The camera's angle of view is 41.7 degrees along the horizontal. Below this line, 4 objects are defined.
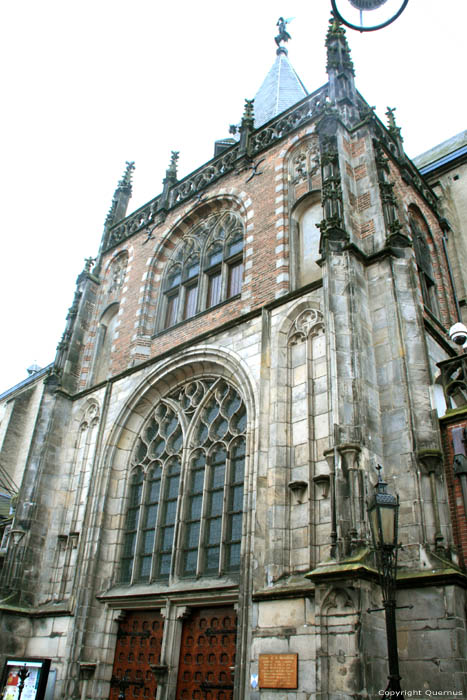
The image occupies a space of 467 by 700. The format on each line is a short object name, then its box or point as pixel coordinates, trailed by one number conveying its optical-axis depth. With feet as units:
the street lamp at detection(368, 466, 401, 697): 19.65
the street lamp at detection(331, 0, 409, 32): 17.90
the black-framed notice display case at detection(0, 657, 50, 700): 35.42
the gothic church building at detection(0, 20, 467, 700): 26.27
